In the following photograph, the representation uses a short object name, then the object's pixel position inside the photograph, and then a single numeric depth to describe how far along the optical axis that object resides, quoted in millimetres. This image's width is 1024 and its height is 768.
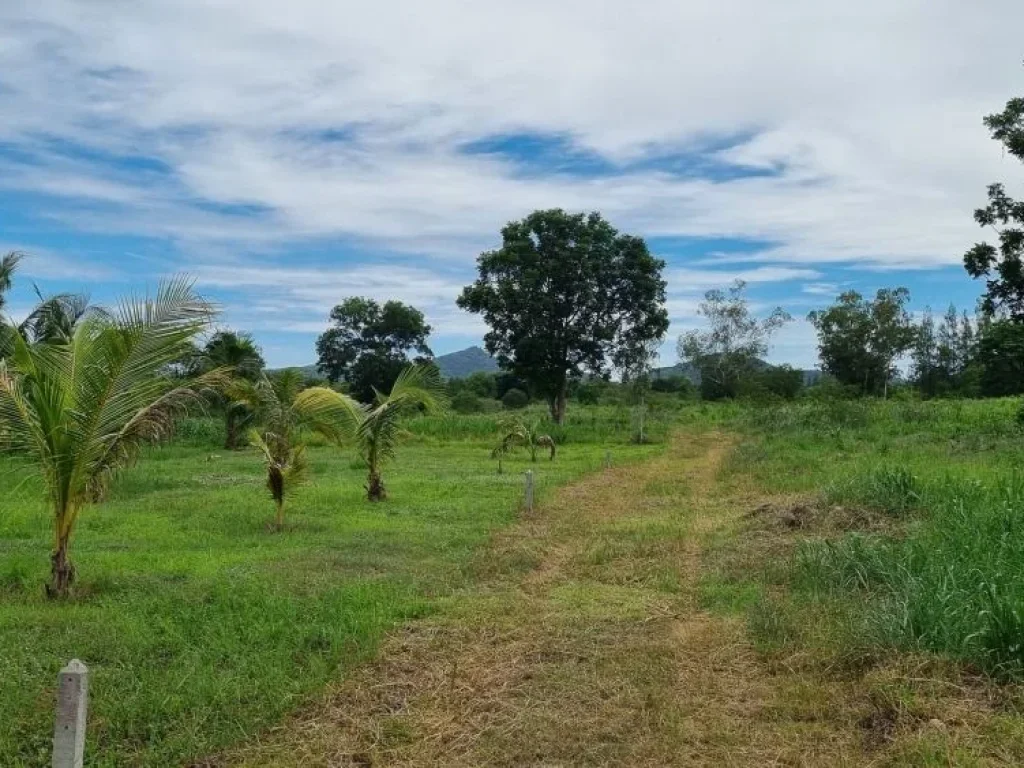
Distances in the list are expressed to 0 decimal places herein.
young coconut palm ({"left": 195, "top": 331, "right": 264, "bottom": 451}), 25953
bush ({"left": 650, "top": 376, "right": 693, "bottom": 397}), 60772
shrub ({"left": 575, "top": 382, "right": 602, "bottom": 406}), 54844
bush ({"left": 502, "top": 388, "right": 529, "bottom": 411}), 55812
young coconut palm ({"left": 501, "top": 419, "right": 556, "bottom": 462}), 21141
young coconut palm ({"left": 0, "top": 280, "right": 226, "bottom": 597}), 7383
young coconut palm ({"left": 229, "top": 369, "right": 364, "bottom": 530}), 11727
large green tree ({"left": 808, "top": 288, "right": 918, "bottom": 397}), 61250
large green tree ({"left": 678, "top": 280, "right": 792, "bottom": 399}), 61969
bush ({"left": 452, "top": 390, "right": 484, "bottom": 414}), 47781
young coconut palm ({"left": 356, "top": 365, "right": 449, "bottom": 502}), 13836
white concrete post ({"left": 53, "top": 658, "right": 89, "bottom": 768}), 3402
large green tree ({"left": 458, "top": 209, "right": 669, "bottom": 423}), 35219
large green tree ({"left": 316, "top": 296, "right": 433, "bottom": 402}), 53375
